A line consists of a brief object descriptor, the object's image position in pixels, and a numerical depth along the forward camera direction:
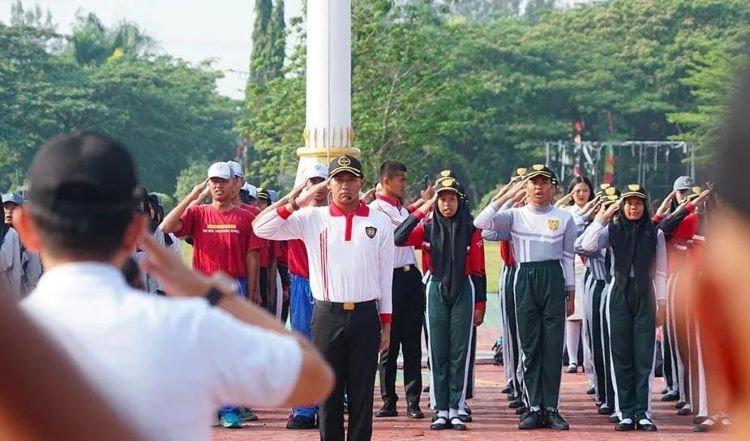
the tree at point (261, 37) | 67.06
